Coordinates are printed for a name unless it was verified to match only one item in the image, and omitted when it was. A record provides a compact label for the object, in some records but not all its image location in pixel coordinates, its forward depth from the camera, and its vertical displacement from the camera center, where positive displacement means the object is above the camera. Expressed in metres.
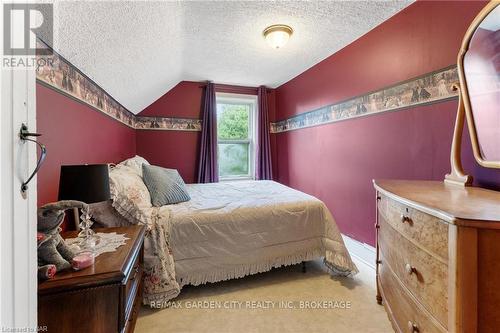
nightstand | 0.84 -0.49
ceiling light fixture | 2.21 +1.23
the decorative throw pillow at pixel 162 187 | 1.97 -0.20
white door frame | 0.52 -0.10
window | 4.20 +0.52
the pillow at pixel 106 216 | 1.57 -0.35
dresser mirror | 1.32 +0.43
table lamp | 1.15 -0.10
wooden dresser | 0.82 -0.38
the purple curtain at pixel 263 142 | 4.18 +0.39
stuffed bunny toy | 0.85 -0.26
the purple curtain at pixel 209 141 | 3.87 +0.38
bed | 1.69 -0.57
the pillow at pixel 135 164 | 2.20 +0.00
